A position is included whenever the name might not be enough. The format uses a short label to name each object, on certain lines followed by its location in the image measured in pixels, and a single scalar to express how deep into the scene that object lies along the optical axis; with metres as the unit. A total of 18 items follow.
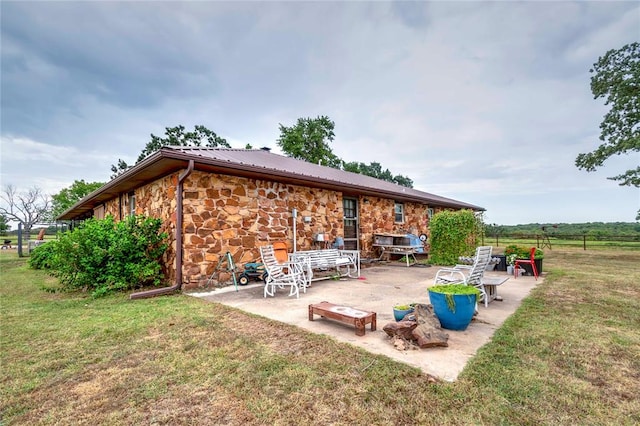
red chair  7.03
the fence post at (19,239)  15.51
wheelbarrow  6.30
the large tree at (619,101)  13.55
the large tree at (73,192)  29.52
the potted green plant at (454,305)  3.25
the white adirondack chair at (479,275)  4.33
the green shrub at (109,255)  5.61
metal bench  6.50
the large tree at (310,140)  26.48
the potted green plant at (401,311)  3.47
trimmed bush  9.09
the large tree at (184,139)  26.31
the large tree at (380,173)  36.78
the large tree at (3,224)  34.37
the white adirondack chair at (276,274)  5.25
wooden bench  3.20
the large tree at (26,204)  34.84
